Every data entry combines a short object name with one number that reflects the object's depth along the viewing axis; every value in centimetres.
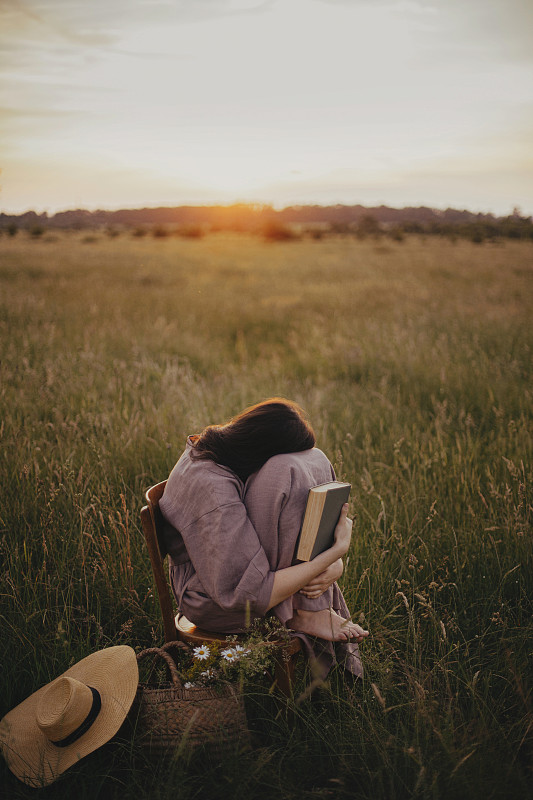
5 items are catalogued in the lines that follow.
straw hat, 162
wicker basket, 168
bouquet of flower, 172
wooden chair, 187
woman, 176
